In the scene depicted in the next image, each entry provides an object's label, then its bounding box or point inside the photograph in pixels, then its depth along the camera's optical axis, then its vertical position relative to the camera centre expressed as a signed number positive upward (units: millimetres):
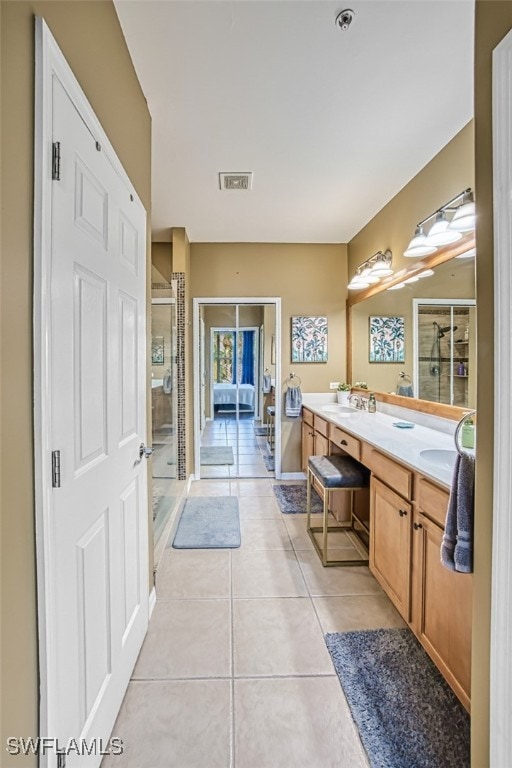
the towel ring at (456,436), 1220 -218
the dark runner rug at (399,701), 1237 -1239
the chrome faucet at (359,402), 3656 -225
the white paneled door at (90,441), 910 -195
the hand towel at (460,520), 1125 -447
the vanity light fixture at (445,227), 1988 +896
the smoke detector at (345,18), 1441 +1441
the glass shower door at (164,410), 2808 -263
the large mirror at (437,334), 2229 +307
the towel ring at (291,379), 4203 +11
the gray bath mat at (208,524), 2688 -1175
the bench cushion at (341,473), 2412 -626
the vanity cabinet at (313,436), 3297 -552
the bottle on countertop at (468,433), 1653 -243
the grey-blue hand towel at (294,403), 4102 -257
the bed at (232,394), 4367 -169
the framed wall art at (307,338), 4203 +481
